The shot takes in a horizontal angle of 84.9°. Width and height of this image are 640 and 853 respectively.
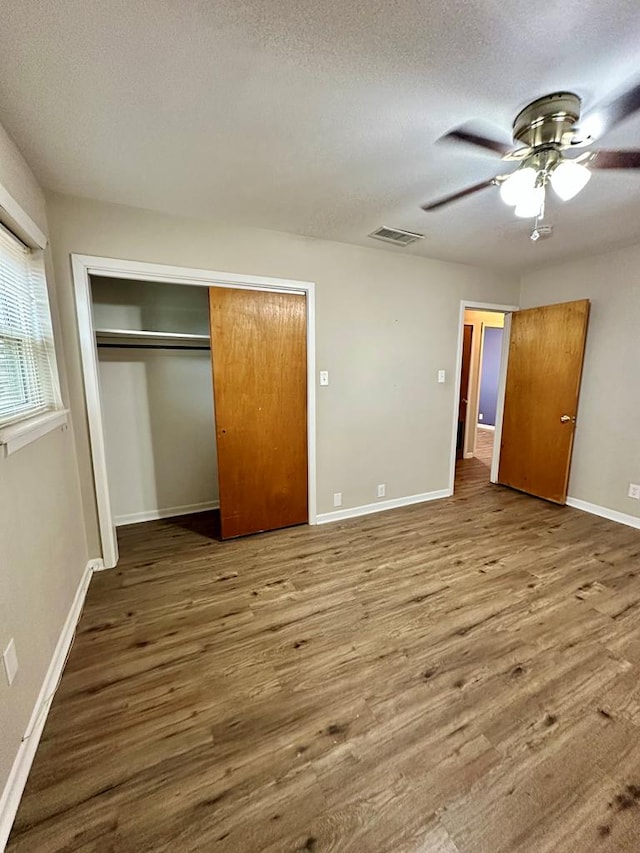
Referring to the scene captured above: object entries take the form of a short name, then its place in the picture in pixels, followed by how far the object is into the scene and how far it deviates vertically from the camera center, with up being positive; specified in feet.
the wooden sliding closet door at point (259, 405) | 9.04 -0.92
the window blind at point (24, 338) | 5.29 +0.54
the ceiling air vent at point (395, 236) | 8.91 +3.56
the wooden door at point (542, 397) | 11.43 -0.84
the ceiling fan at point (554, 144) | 4.52 +3.20
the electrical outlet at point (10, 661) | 3.98 -3.35
